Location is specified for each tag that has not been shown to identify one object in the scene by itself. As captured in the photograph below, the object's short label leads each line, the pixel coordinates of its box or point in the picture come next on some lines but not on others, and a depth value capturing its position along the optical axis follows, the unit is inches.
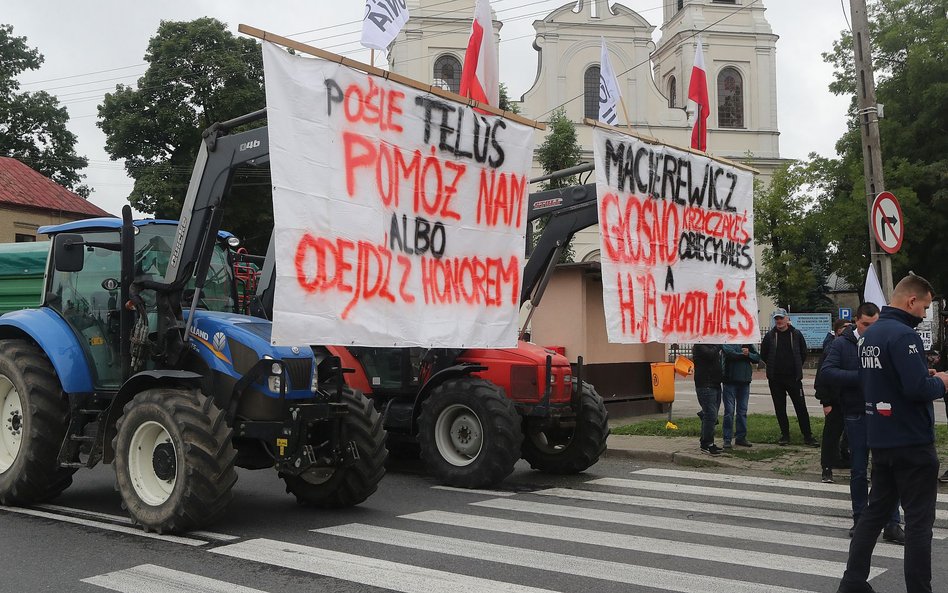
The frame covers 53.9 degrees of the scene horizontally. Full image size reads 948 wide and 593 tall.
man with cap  499.3
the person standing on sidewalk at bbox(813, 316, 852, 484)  354.9
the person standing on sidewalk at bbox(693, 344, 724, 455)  476.4
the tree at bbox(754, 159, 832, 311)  1865.2
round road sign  442.6
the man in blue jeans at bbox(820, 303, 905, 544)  290.0
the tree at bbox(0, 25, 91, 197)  1943.9
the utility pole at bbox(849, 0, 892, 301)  485.7
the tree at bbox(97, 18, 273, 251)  1667.1
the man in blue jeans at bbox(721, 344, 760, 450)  489.1
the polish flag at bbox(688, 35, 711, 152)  469.1
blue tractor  286.7
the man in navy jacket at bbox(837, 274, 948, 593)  207.6
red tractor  387.2
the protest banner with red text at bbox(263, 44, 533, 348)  277.1
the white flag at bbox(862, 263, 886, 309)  406.3
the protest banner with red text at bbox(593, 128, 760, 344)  378.9
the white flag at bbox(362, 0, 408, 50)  346.9
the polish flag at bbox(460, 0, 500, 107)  377.7
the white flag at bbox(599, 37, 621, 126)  466.3
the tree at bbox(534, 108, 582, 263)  1359.5
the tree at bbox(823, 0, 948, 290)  1481.3
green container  561.6
